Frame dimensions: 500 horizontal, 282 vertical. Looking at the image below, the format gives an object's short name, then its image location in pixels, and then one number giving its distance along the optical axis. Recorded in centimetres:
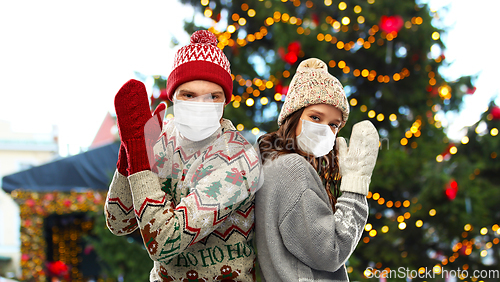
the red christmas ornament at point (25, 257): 650
